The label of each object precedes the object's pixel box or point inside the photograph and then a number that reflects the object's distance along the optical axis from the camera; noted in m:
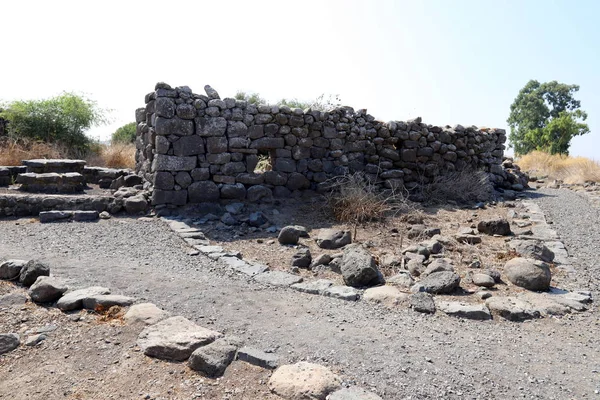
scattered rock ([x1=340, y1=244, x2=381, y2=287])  4.35
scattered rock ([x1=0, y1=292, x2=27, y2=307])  3.59
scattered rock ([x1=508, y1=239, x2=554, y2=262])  5.07
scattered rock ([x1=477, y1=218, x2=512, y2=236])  6.32
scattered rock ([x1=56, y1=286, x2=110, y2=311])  3.52
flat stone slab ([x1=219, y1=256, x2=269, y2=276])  4.77
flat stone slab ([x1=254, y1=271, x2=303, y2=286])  4.43
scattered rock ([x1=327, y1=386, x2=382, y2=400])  2.39
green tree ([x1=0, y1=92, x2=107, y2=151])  11.81
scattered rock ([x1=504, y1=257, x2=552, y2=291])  4.23
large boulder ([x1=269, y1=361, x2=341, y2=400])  2.43
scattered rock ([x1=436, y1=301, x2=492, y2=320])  3.65
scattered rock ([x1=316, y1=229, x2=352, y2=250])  5.82
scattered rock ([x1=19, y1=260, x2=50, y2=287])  3.98
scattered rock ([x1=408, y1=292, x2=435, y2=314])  3.72
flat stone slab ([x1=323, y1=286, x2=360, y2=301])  4.01
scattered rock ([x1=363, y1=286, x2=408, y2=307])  3.90
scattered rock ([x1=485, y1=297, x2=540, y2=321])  3.64
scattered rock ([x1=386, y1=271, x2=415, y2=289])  4.36
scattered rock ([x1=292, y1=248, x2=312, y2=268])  5.11
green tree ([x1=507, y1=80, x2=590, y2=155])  27.39
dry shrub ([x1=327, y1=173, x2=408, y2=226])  7.07
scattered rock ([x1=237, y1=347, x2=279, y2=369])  2.76
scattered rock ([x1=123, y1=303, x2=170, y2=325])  3.27
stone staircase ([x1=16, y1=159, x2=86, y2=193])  8.00
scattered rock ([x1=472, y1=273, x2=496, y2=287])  4.32
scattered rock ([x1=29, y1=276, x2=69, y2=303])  3.64
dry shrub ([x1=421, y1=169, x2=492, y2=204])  9.33
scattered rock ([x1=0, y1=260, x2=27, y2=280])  4.11
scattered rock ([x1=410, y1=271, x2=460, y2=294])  4.16
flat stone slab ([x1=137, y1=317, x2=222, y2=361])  2.82
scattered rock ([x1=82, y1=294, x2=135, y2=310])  3.53
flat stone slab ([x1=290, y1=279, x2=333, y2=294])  4.19
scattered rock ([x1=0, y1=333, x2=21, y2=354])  2.95
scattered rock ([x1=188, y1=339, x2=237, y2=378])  2.65
